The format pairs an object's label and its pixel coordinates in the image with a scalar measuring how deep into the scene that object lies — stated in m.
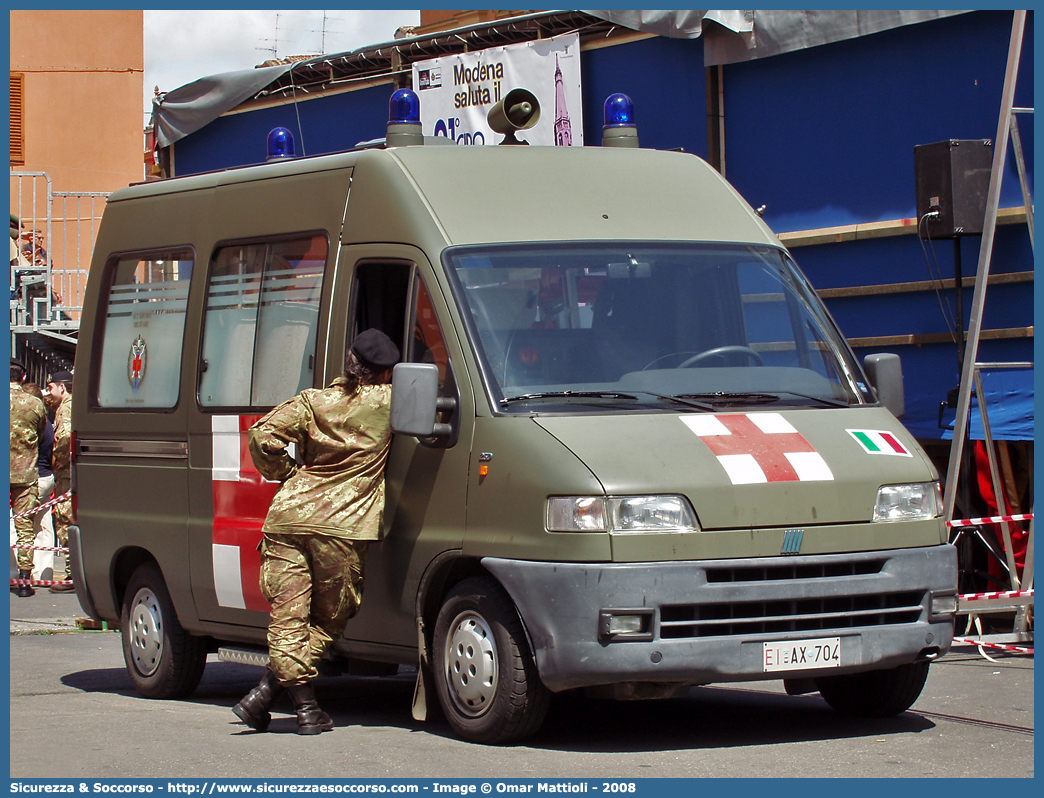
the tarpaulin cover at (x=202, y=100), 18.66
